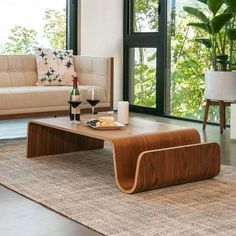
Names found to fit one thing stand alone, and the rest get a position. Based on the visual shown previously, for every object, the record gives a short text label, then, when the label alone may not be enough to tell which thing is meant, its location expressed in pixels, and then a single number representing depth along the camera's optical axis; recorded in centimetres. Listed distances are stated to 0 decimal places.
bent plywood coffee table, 311
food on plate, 360
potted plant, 527
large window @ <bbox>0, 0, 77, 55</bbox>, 632
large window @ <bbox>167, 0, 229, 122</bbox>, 612
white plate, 356
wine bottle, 389
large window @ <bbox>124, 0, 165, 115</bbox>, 661
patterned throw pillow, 573
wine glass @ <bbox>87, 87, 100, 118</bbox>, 403
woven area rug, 258
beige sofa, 497
